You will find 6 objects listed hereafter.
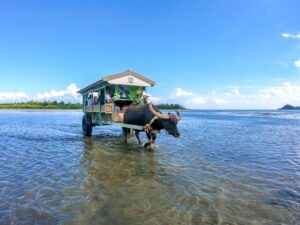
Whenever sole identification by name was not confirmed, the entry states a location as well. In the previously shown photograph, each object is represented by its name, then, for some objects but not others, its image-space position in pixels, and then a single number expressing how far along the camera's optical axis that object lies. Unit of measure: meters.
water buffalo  8.23
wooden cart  10.62
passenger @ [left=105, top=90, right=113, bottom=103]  11.27
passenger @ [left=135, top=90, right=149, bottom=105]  11.25
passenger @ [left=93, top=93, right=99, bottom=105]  13.18
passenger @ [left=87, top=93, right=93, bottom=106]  13.89
